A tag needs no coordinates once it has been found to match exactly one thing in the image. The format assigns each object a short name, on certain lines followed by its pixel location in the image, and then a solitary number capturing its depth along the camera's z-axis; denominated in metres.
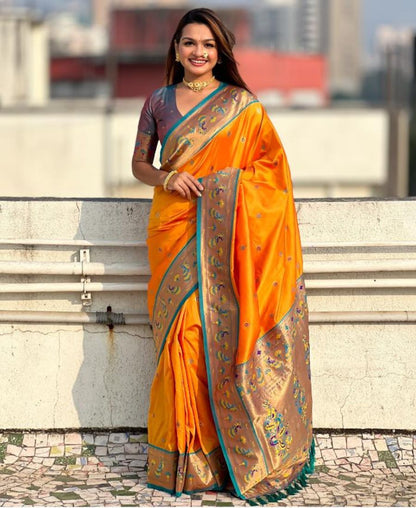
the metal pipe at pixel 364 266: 5.98
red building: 55.31
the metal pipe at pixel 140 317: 6.05
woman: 5.35
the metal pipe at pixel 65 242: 6.02
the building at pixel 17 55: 32.97
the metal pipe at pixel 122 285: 6.03
